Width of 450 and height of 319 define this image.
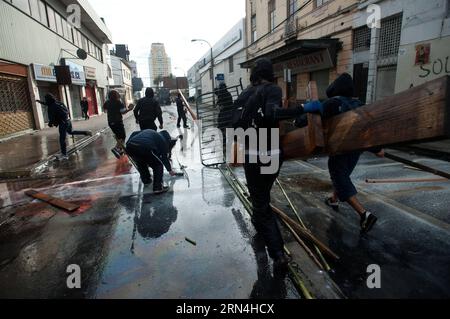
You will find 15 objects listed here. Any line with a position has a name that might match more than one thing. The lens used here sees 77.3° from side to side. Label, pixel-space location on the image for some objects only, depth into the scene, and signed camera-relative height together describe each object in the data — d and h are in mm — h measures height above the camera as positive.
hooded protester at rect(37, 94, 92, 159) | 7696 -260
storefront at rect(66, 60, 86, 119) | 20003 +1568
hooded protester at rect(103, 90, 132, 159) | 7838 -164
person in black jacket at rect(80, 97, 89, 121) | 21547 +40
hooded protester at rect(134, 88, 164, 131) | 7047 -157
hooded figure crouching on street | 4621 -799
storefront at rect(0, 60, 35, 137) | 11977 +393
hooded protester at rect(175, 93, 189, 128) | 13602 -430
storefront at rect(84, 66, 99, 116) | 25297 +1597
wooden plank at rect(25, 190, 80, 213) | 4258 -1485
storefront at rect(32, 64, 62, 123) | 14528 +1497
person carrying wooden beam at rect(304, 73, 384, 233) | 3037 -793
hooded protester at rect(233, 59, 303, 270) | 2496 -468
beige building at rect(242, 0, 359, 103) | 12070 +2492
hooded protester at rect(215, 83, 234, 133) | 6195 -74
